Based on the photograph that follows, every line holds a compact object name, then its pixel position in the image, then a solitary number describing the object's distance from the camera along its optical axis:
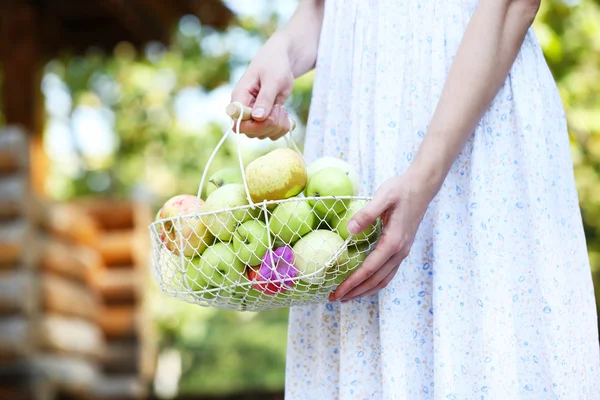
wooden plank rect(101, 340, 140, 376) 7.50
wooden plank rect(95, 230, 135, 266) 7.64
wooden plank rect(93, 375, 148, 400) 6.93
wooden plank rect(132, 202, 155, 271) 7.73
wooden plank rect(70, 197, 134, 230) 7.56
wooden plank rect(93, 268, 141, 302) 7.66
